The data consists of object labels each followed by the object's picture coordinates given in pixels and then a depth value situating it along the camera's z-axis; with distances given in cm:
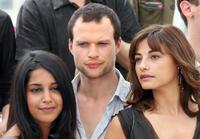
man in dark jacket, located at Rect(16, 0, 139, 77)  765
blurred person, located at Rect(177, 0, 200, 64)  748
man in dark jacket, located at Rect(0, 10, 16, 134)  775
